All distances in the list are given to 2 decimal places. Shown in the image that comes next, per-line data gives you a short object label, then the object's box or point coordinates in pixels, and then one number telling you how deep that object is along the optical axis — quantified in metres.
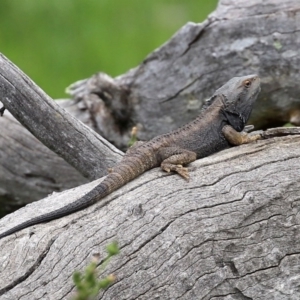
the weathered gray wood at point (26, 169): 15.12
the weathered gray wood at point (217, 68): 14.50
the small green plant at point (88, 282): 5.05
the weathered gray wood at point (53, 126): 11.30
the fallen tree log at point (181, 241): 8.95
